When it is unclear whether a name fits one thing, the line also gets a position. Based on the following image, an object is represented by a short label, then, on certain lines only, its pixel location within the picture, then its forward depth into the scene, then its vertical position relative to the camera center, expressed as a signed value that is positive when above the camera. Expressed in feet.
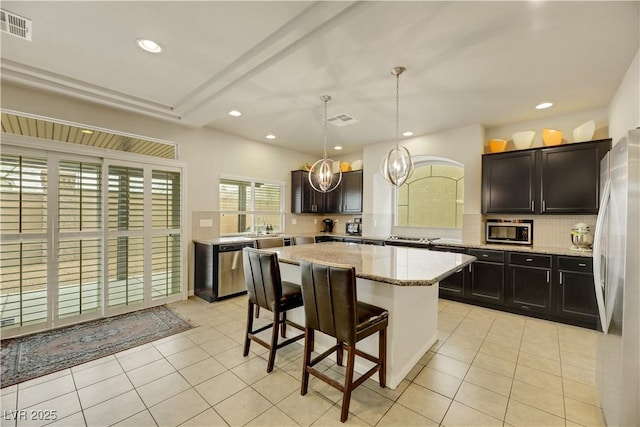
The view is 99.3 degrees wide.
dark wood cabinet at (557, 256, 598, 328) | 10.43 -2.95
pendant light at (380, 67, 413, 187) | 9.29 +1.67
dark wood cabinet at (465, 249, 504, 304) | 12.35 -2.93
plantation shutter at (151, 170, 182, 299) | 12.80 -1.05
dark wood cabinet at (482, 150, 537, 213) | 12.40 +1.53
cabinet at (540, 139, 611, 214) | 11.00 +1.58
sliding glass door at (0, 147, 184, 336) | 9.45 -1.06
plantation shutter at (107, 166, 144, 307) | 11.52 -1.07
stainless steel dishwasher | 13.24 -2.93
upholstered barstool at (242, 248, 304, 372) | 7.31 -2.29
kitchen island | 6.53 -2.18
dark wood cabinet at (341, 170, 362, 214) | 18.92 +1.52
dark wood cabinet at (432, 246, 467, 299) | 13.34 -3.48
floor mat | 7.71 -4.41
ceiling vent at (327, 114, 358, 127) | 12.89 +4.57
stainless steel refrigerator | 4.71 -1.39
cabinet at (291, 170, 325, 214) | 19.01 +1.32
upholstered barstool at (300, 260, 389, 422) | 5.72 -2.40
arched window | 15.92 +1.15
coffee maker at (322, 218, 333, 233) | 21.25 -0.94
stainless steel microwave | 12.96 -0.83
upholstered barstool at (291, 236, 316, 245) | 12.67 -1.30
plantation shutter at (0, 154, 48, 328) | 9.25 -1.02
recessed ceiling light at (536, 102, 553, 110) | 11.17 +4.57
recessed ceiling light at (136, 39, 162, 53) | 7.41 +4.66
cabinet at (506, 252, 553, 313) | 11.28 -2.91
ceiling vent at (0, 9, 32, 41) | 6.39 +4.54
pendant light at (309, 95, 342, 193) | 11.04 +1.63
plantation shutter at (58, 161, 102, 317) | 10.41 -1.05
